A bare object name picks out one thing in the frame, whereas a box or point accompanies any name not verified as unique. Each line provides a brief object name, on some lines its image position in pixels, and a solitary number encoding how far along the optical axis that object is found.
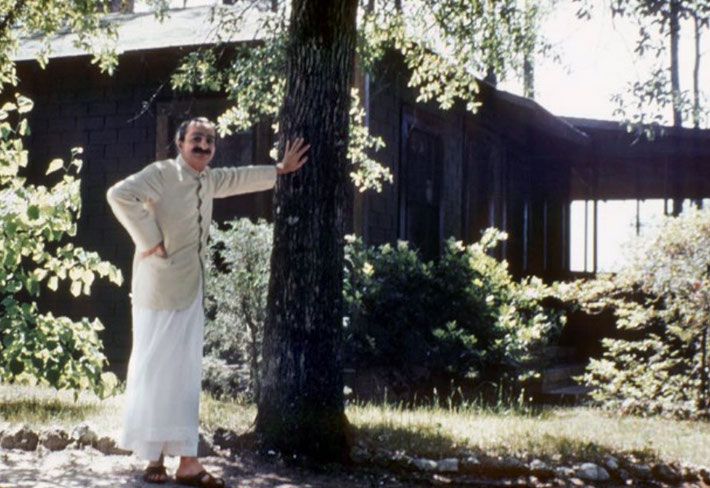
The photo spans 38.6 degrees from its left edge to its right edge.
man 5.62
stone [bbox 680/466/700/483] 7.00
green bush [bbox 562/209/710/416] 9.77
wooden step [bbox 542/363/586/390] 12.95
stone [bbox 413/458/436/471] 6.63
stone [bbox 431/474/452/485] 6.45
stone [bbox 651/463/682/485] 6.95
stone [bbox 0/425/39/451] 6.96
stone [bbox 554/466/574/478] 6.69
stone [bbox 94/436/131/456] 6.88
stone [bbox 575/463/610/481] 6.72
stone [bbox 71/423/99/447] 7.01
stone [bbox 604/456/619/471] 6.90
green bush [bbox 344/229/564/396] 10.40
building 12.90
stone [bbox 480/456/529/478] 6.68
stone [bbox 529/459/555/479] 6.68
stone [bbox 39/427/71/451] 6.97
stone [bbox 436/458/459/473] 6.62
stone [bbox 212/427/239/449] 6.89
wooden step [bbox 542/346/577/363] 14.40
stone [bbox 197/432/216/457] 6.77
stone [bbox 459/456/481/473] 6.68
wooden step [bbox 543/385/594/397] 12.34
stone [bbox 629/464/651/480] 6.93
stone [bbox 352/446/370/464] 6.74
